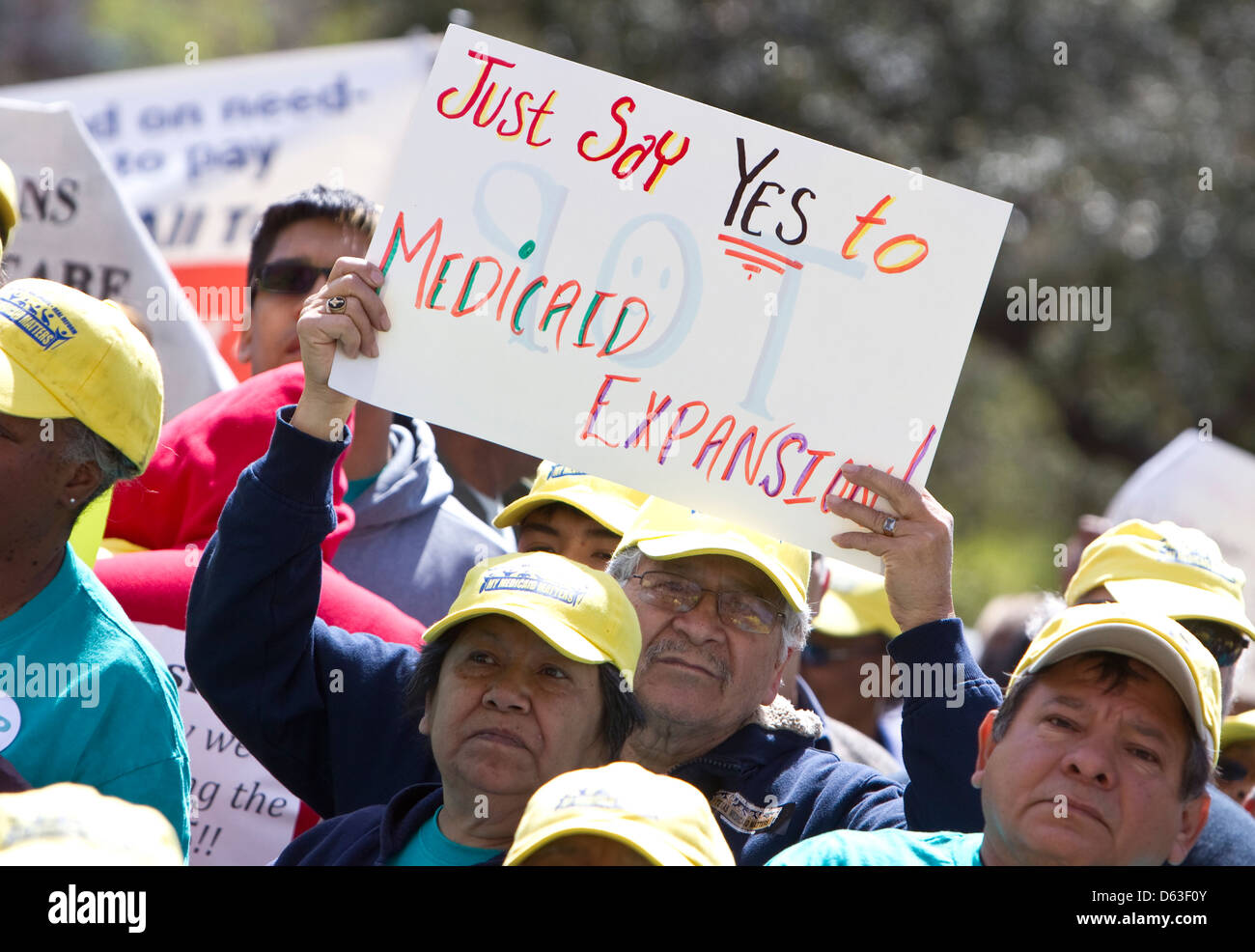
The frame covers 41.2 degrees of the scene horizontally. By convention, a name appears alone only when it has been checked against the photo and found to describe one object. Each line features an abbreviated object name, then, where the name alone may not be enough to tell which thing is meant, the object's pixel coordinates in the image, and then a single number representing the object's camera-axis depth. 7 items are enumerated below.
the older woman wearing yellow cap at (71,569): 2.41
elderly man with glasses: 2.73
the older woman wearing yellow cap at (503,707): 2.54
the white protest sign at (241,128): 5.79
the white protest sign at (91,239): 4.33
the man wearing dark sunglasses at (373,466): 3.51
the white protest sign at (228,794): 3.20
